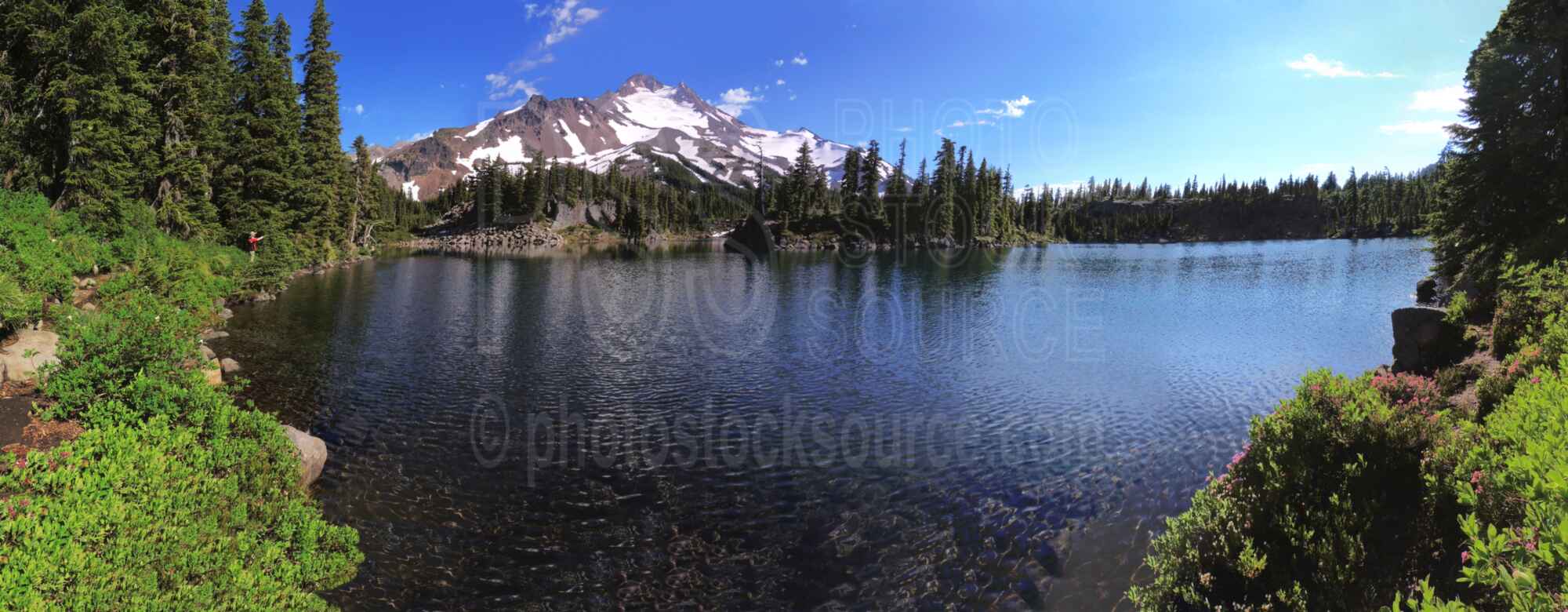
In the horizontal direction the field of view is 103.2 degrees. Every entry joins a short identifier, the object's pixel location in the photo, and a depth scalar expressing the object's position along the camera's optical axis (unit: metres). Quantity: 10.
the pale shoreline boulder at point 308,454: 15.13
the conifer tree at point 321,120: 68.44
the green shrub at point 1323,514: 8.77
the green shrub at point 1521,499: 4.81
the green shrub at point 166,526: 7.00
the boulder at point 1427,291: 37.53
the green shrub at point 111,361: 10.48
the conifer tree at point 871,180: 161.50
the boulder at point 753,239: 144.89
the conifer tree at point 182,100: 40.22
